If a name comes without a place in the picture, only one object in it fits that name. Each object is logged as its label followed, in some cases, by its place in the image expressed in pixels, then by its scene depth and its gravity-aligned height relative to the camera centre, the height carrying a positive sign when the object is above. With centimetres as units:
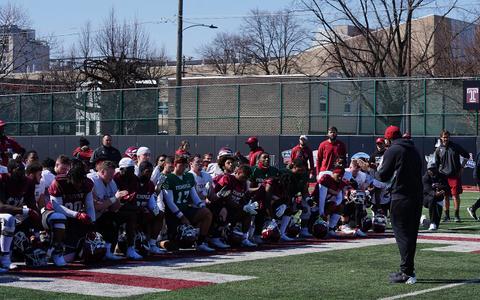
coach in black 1059 -69
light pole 3853 +225
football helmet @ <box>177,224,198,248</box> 1377 -151
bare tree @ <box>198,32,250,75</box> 8088 +638
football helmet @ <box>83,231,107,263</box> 1223 -153
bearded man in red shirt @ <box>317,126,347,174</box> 1939 -37
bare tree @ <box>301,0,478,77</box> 4488 +433
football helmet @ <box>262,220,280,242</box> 1519 -161
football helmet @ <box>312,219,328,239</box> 1594 -162
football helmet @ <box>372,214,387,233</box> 1675 -158
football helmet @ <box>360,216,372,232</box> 1675 -162
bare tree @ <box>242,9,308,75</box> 7656 +641
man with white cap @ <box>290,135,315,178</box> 1948 -42
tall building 5981 +580
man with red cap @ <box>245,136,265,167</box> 1928 -40
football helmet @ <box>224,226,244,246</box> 1450 -161
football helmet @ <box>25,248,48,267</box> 1189 -161
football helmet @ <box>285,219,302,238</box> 1598 -165
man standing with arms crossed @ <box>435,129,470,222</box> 1933 -62
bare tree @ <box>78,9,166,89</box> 5578 +382
